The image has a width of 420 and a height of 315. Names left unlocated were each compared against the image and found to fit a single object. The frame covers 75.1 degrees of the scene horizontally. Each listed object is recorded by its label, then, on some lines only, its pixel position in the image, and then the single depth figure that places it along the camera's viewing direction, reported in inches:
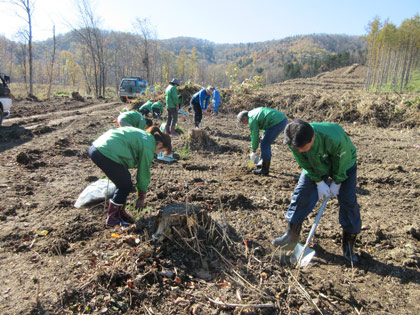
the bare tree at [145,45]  1076.0
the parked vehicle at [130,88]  742.5
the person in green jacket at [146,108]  426.9
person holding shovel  96.3
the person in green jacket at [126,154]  115.1
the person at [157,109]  425.3
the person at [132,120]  208.8
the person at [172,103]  317.7
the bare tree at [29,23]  767.7
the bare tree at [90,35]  1029.8
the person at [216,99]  392.0
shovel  107.1
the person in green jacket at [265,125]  209.8
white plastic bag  148.3
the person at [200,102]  335.0
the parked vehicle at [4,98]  352.1
